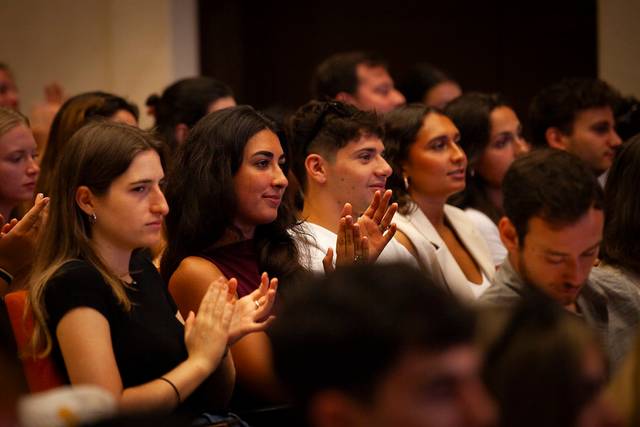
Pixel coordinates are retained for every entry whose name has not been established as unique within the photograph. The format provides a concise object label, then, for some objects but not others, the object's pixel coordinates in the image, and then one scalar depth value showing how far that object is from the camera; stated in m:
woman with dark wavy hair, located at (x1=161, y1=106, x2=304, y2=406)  5.06
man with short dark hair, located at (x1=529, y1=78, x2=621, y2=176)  7.66
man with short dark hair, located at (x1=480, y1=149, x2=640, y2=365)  4.25
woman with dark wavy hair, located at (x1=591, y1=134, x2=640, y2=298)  4.95
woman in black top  4.06
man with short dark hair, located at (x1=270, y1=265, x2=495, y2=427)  2.46
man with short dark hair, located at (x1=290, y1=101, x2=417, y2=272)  5.88
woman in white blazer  6.51
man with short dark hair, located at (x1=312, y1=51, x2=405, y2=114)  8.37
